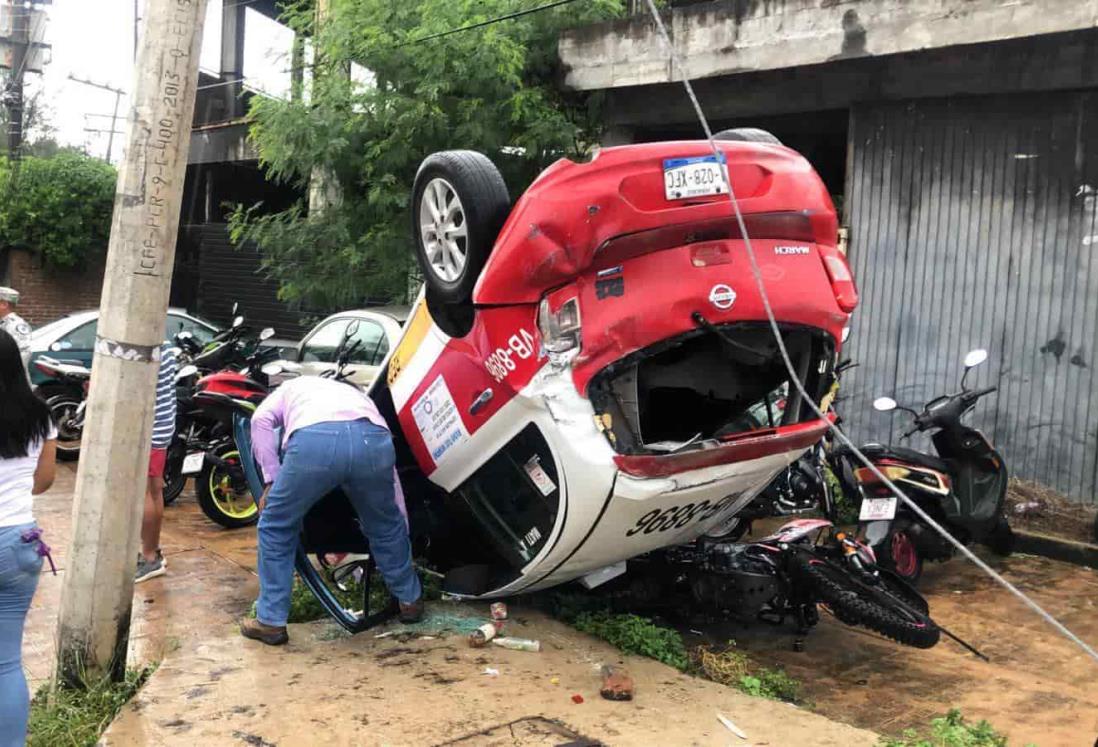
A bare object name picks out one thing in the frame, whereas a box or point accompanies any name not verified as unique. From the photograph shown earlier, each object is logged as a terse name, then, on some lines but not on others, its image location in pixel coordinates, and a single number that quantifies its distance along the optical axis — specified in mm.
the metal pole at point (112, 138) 33812
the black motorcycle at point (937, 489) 6473
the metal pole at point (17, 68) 20422
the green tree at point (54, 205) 20281
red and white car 4102
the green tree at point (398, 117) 9844
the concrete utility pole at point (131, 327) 3961
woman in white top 3283
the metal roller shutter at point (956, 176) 7965
